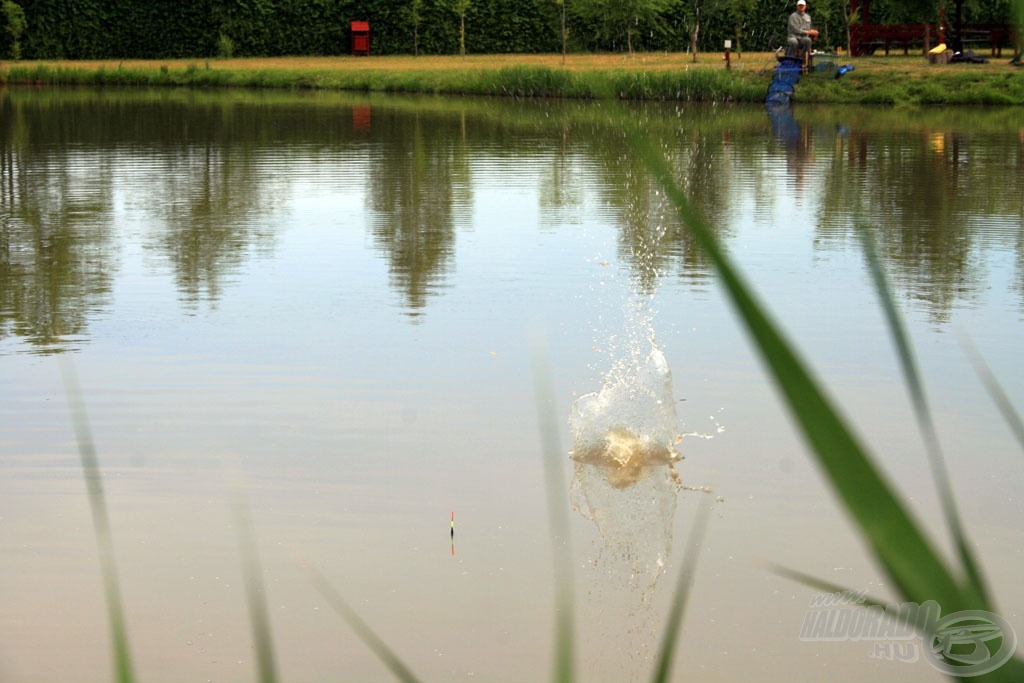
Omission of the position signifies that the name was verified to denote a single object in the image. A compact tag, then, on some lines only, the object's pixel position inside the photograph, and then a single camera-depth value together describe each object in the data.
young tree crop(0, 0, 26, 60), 81.77
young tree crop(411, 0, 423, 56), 83.43
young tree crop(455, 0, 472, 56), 82.20
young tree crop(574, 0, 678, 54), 76.65
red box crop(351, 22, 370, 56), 84.15
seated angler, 69.12
